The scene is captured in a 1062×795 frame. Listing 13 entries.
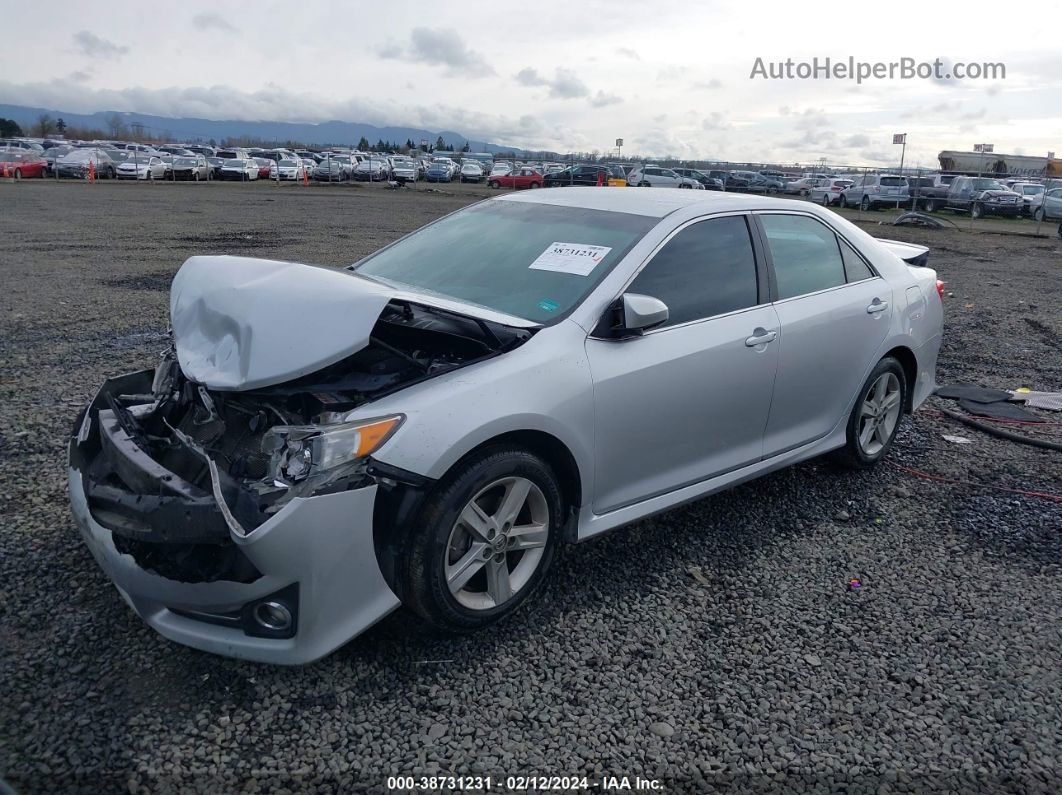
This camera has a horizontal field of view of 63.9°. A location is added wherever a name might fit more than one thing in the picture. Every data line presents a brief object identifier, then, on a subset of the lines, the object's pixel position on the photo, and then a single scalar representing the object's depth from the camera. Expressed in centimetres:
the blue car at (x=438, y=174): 4912
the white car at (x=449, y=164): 5028
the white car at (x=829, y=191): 3709
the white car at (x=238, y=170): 4297
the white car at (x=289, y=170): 4475
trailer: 5218
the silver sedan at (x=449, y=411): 277
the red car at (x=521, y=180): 4317
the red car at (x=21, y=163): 3697
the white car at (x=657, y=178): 3641
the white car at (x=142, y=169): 3925
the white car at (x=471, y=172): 5119
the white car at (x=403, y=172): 4688
